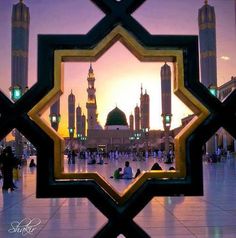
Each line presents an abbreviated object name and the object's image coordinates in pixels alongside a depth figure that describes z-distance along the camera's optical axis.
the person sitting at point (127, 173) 16.08
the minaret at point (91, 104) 87.12
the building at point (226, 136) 63.50
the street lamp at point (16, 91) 19.78
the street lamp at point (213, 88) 22.03
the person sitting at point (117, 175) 16.19
